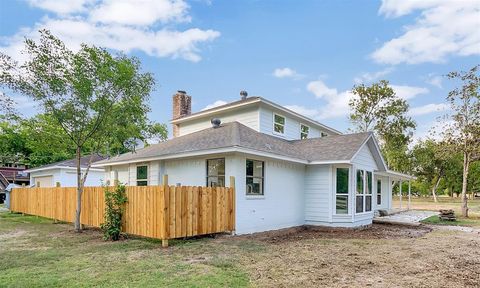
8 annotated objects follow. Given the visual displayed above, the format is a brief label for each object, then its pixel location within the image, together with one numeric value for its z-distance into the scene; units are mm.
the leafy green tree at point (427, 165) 41469
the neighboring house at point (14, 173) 42928
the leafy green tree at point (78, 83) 11242
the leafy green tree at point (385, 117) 33469
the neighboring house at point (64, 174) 22875
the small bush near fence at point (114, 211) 9797
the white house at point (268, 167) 11320
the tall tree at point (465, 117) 20141
